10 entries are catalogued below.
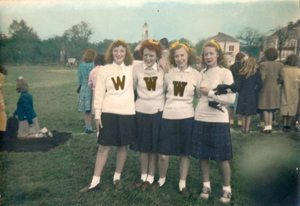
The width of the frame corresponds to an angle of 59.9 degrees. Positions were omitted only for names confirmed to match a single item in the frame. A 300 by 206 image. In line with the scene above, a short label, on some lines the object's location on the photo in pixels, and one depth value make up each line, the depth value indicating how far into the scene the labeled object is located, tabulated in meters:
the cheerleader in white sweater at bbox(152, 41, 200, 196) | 2.83
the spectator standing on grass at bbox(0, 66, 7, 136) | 3.36
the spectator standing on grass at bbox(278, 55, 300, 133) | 3.57
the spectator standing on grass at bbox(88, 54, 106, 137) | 3.33
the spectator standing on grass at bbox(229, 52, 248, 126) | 3.26
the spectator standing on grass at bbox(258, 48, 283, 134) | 3.63
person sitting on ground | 3.27
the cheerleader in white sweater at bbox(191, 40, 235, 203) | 2.76
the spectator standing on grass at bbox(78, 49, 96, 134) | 3.37
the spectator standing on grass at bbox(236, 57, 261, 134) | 3.47
